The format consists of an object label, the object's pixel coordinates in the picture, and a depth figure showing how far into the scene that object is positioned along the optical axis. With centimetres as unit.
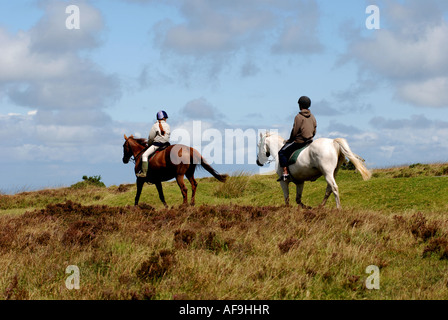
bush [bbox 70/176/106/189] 3591
